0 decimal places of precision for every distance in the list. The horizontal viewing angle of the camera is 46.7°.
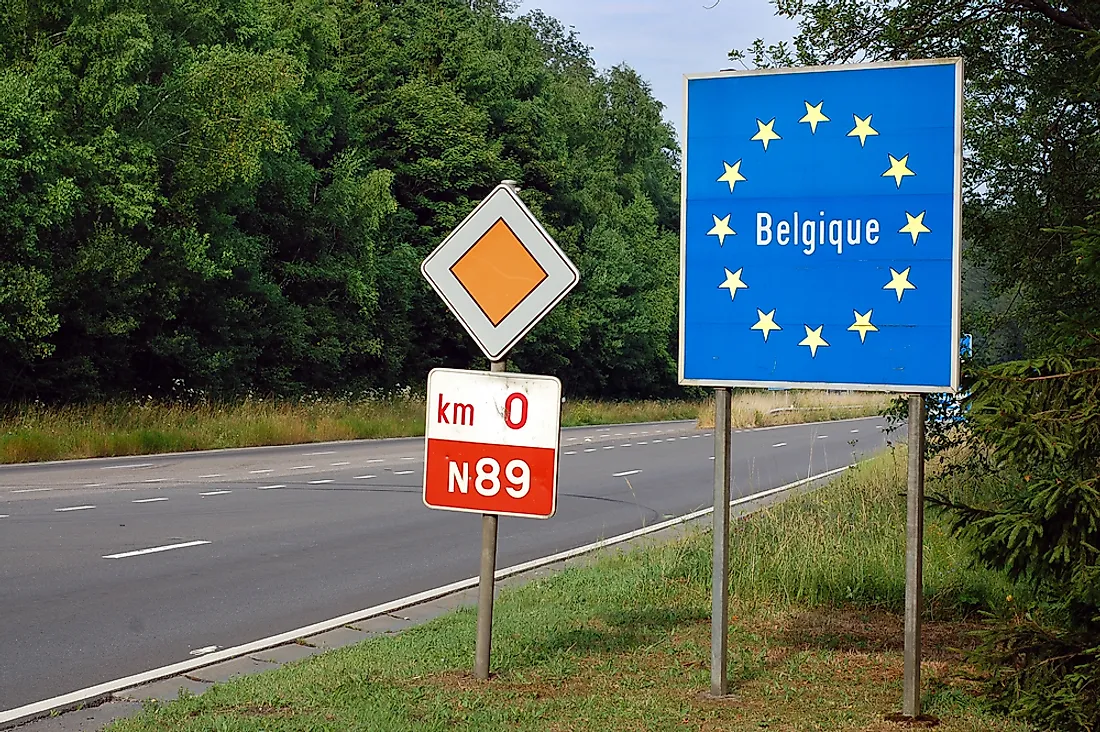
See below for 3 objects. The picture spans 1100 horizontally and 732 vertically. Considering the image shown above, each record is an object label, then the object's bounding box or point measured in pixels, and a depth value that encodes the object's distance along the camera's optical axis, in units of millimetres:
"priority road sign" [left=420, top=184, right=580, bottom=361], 6707
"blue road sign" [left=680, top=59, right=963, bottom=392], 6180
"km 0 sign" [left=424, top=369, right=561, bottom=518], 6598
